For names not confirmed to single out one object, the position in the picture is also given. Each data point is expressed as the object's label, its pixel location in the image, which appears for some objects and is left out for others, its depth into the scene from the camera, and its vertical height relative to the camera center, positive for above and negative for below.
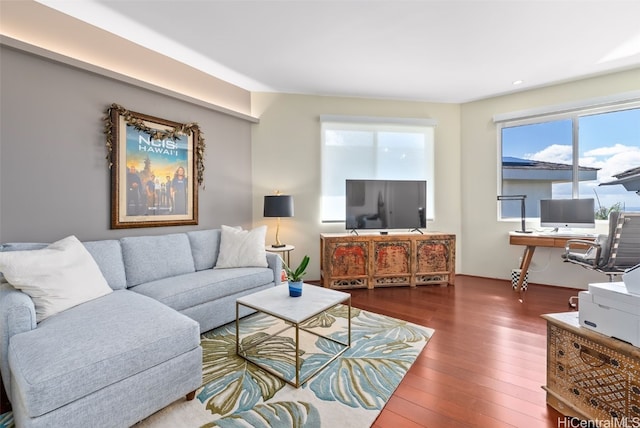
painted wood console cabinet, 3.61 -0.62
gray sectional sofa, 1.13 -0.67
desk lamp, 3.77 +0.22
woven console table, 1.20 -0.78
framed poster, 2.57 +0.47
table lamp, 3.45 +0.10
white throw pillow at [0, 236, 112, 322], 1.58 -0.39
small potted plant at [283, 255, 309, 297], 2.05 -0.52
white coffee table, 1.72 -0.64
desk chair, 2.28 -0.28
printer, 1.21 -0.45
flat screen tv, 3.86 +0.14
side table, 3.44 -0.45
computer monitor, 3.34 +0.02
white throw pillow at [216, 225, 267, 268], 2.90 -0.39
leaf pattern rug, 1.44 -1.06
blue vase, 2.06 -0.56
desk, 3.23 -0.34
